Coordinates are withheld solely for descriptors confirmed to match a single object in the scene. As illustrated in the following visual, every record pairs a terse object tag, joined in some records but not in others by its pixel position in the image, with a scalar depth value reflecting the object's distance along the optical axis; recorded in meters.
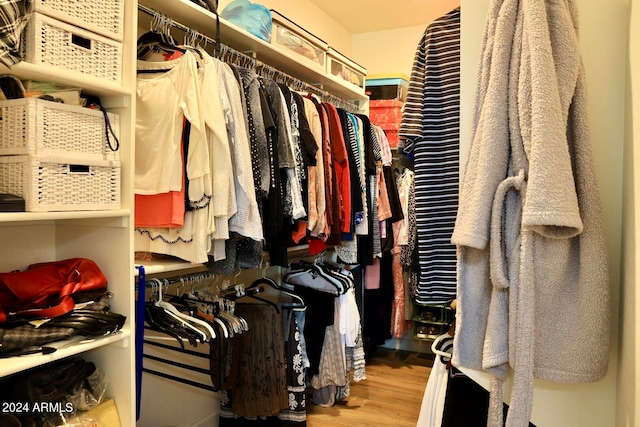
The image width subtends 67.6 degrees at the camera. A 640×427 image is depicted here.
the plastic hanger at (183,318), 1.78
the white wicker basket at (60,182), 1.27
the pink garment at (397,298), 3.68
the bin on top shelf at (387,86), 3.74
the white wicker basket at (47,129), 1.27
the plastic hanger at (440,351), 1.70
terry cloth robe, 0.95
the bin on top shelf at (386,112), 3.68
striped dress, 1.40
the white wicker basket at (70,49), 1.25
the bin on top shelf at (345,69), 3.00
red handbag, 1.36
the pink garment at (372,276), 3.43
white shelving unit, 1.48
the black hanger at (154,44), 1.80
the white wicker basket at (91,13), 1.29
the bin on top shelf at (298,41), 2.40
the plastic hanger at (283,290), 2.47
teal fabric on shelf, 2.19
